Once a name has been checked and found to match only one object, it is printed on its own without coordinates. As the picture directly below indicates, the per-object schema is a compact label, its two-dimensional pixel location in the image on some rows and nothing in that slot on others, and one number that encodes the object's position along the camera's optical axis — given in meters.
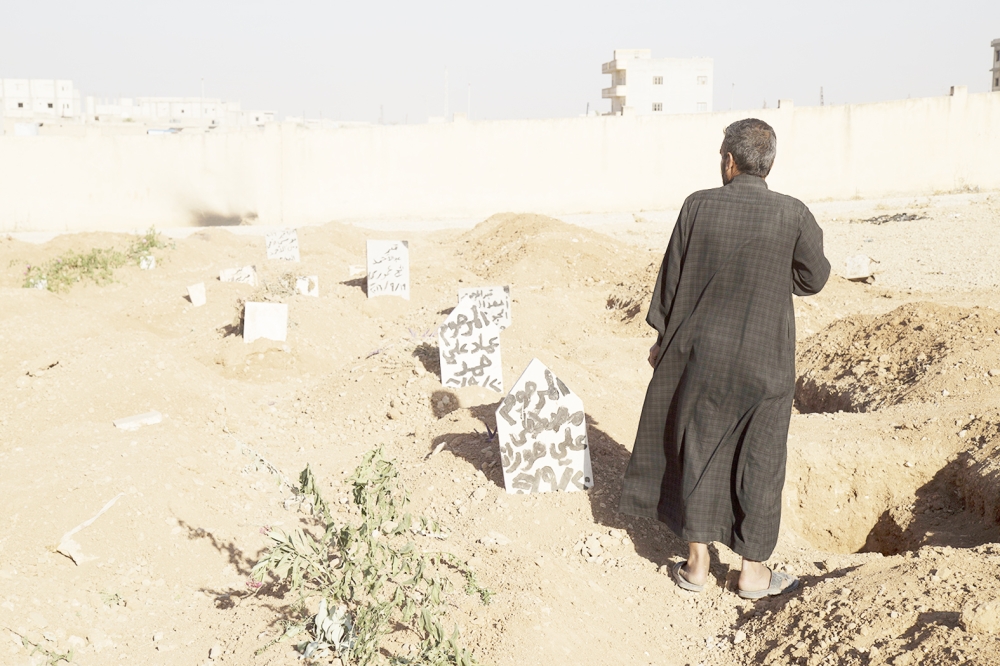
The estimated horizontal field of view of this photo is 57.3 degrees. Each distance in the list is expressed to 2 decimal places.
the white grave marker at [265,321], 7.19
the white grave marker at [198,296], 8.89
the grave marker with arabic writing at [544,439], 3.82
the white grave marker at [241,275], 9.77
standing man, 3.03
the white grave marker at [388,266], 8.91
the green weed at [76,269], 10.63
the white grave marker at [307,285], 8.88
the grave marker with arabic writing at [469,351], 5.50
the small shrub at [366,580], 2.59
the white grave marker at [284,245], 11.09
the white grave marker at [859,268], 9.87
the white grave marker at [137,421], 5.05
